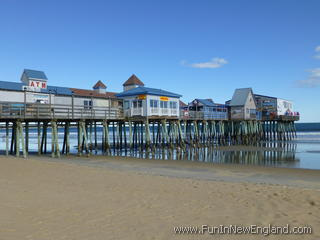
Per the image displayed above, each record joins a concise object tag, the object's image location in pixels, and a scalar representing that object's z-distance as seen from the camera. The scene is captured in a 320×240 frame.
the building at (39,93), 23.72
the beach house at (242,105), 46.72
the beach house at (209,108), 43.06
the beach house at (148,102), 29.39
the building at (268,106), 52.34
